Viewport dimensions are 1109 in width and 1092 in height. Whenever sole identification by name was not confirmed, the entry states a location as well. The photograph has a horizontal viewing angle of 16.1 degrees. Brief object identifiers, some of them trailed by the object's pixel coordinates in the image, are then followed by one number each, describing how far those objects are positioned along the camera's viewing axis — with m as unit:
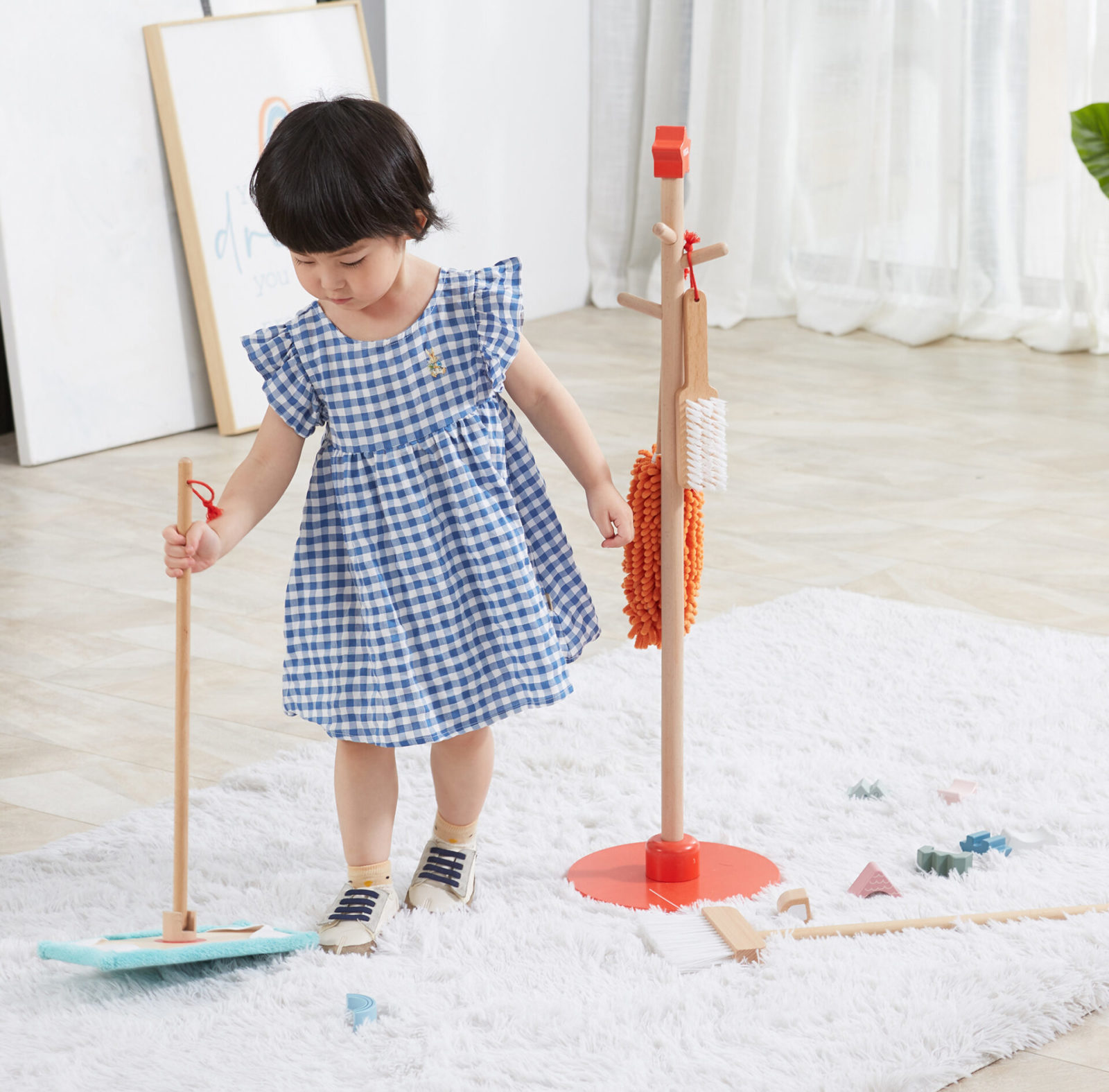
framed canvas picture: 6.72
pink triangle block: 4.08
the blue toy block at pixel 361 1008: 3.85
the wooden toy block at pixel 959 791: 4.32
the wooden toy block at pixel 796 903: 4.04
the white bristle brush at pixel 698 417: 4.01
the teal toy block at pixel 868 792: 4.35
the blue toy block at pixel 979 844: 4.17
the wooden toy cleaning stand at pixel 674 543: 4.02
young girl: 3.99
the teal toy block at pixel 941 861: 4.12
